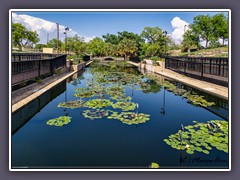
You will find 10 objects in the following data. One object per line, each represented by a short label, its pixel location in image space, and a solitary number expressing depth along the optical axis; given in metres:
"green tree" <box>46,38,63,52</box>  70.99
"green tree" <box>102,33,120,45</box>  85.95
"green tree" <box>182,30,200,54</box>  45.95
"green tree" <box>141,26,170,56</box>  50.03
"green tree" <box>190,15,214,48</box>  39.11
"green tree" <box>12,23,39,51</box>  38.70
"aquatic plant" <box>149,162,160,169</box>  4.79
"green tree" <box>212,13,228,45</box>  33.19
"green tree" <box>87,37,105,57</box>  72.75
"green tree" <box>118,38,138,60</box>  60.65
